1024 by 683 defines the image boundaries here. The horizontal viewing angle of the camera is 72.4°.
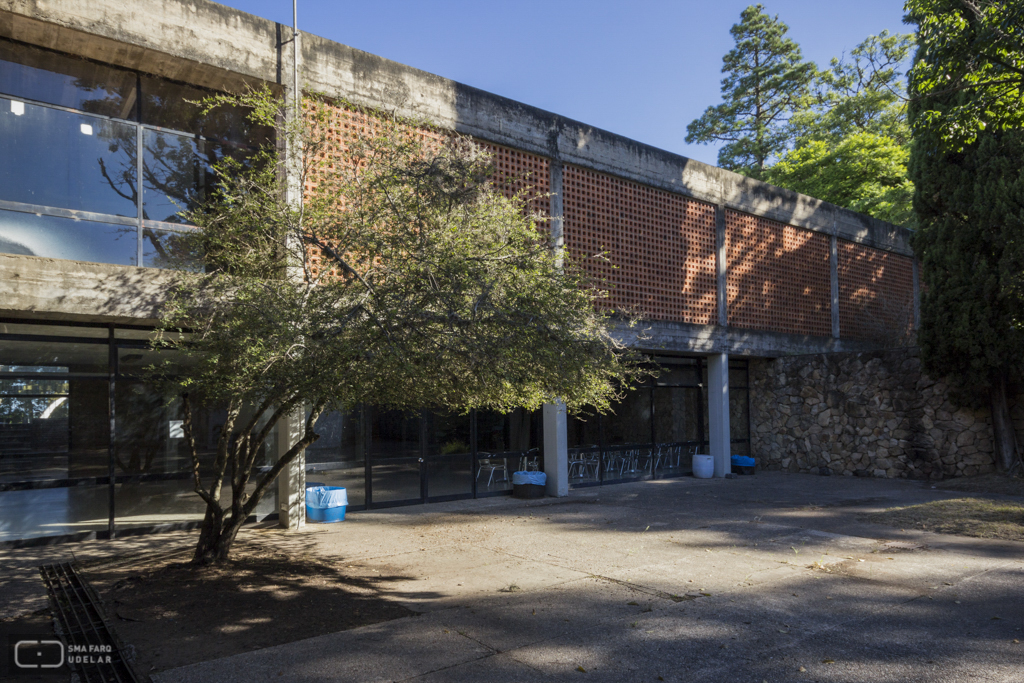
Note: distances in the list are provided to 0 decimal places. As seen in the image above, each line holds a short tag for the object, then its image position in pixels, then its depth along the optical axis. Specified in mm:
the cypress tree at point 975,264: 14469
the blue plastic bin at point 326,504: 11008
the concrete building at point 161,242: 8891
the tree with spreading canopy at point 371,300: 5895
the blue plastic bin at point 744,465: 18188
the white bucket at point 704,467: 17500
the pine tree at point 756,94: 33188
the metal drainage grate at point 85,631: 4875
